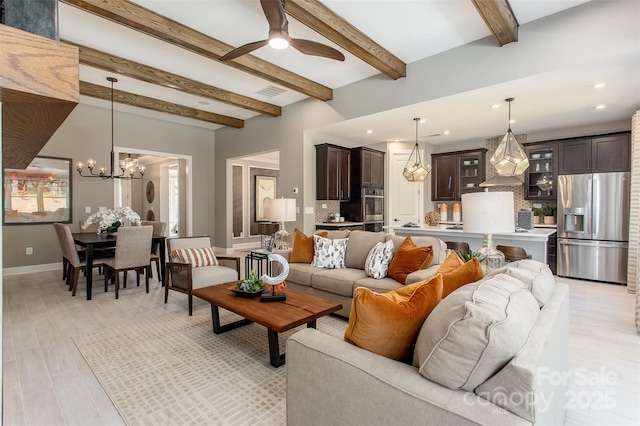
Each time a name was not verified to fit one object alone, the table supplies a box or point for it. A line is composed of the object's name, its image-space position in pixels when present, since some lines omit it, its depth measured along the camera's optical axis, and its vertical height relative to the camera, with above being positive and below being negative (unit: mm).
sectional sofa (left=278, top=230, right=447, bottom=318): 3232 -742
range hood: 6125 +501
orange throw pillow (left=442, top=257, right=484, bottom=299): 1895 -406
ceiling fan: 2354 +1401
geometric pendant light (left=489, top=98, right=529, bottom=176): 4504 +684
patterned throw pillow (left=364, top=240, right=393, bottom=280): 3410 -565
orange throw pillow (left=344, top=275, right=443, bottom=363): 1404 -497
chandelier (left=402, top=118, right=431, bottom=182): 5589 +659
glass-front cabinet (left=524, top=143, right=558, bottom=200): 5988 +677
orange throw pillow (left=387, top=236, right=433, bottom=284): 3201 -532
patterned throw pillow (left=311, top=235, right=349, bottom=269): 3955 -560
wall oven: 6754 +51
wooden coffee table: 2396 -822
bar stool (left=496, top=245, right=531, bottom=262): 3686 -529
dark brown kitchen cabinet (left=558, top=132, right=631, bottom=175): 5223 +895
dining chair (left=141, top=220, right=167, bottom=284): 5137 -425
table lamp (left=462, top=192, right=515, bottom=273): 2561 -45
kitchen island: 4301 -437
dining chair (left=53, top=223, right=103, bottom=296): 4242 -635
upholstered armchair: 3809 -760
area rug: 1994 -1232
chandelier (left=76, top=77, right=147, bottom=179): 5707 +725
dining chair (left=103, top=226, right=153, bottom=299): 4164 -585
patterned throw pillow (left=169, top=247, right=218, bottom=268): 4090 -628
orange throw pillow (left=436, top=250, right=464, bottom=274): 2230 -397
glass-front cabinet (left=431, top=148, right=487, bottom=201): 7066 +767
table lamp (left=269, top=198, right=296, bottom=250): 4684 -96
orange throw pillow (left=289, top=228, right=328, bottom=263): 4176 -548
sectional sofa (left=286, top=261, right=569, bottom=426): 1050 -632
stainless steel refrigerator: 5027 -302
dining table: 4121 -485
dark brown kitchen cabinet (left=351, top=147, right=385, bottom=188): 6676 +847
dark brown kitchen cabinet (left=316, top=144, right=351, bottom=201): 6195 +685
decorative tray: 2938 -776
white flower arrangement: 4816 -181
